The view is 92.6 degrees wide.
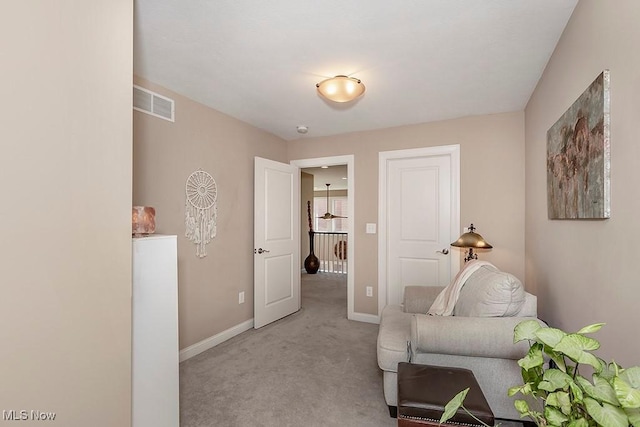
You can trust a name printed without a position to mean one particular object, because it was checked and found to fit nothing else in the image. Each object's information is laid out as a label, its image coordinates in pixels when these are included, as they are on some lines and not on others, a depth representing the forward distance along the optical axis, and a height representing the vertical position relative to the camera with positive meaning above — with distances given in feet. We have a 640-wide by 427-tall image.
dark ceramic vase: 23.80 -3.71
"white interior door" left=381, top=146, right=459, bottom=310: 11.64 -0.07
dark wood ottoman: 4.50 -2.82
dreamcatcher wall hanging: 9.56 +0.23
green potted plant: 1.66 -1.05
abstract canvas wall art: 4.25 +0.98
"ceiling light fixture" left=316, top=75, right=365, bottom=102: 7.56 +3.23
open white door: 12.03 -1.03
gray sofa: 5.83 -2.44
